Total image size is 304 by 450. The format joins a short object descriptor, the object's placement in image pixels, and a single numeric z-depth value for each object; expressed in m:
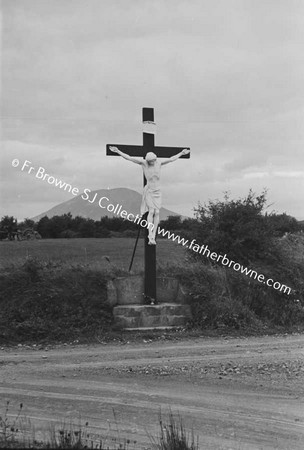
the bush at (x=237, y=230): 14.73
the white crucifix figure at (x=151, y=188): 11.29
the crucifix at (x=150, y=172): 11.31
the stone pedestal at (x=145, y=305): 10.98
